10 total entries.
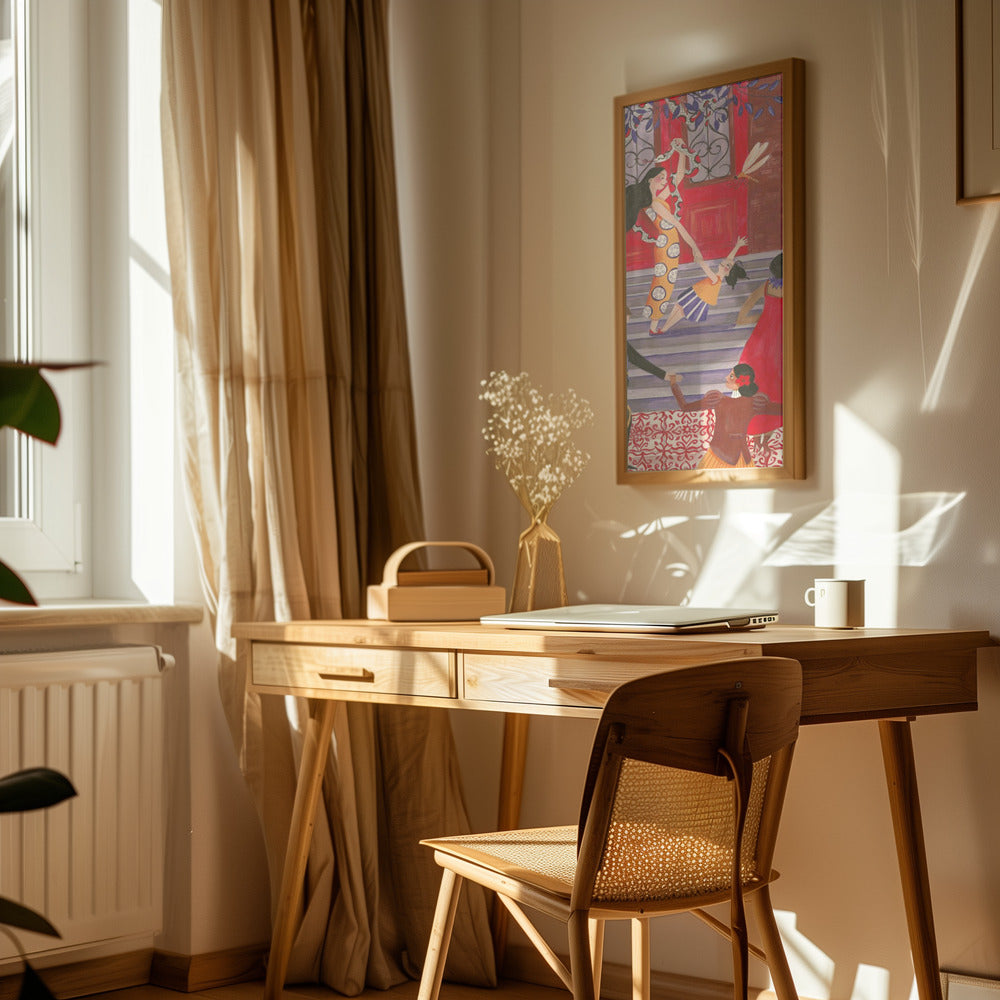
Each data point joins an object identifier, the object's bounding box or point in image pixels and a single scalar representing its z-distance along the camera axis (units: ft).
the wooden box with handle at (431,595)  7.73
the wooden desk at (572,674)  5.95
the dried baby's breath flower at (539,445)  8.22
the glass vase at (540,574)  8.04
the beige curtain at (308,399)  8.11
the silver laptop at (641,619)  6.34
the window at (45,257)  8.41
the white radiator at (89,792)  7.41
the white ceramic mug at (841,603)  6.75
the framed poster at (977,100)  6.91
